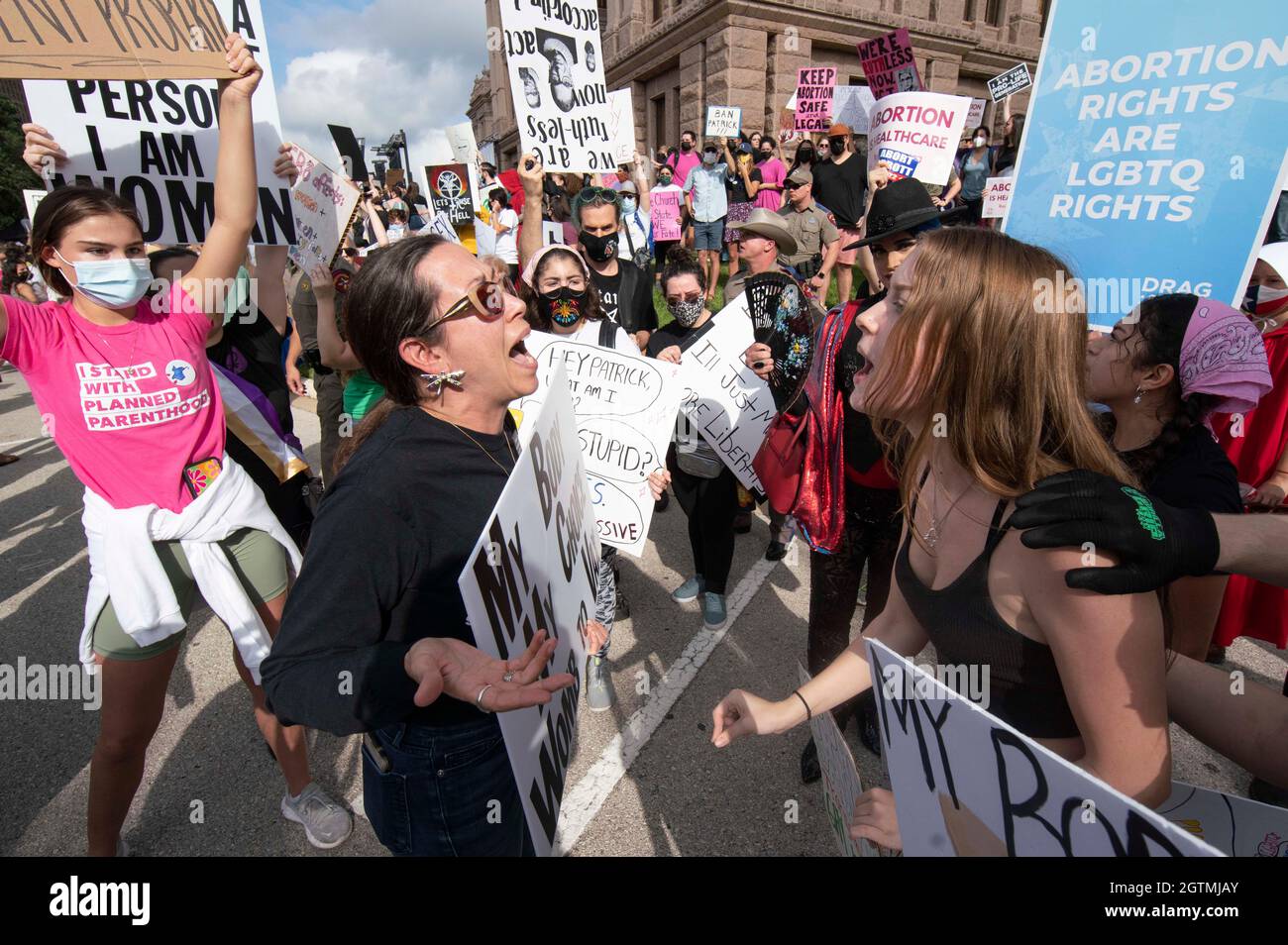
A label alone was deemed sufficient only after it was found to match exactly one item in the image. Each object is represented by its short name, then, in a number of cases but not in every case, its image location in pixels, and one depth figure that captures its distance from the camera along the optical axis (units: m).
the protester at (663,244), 13.46
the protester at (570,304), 3.33
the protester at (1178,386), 2.06
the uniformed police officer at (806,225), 8.42
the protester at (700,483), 3.66
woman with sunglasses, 1.17
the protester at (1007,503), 1.10
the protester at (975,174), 10.29
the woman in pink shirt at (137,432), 1.91
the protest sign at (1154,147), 2.04
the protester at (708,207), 11.11
